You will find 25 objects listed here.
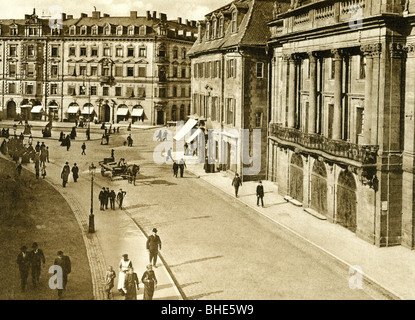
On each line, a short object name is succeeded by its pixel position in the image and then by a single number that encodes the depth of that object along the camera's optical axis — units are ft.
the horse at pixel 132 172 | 142.20
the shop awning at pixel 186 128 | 190.39
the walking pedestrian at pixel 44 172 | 144.56
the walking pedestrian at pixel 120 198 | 114.21
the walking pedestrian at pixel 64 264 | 65.05
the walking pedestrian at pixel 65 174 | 132.67
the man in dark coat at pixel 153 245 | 76.07
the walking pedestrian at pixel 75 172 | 140.28
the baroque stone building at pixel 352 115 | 88.02
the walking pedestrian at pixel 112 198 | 111.96
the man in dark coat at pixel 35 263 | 66.23
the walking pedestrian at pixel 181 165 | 154.10
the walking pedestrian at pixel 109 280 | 63.58
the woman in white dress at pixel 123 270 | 64.34
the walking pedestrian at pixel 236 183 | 126.11
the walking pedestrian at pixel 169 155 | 187.01
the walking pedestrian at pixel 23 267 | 65.57
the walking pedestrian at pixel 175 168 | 154.71
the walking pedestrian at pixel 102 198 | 111.34
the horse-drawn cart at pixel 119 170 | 143.02
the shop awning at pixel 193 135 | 182.85
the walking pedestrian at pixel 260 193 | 116.44
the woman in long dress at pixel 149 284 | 62.03
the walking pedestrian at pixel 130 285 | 61.36
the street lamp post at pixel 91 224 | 93.83
